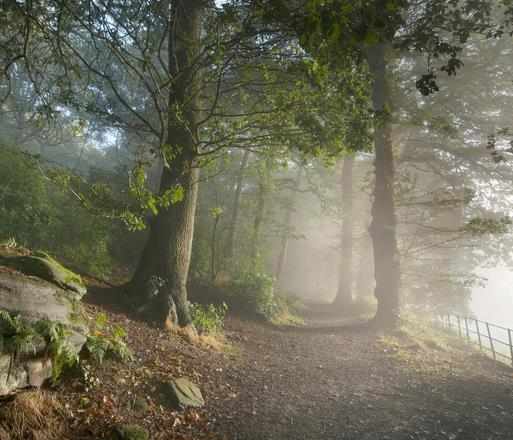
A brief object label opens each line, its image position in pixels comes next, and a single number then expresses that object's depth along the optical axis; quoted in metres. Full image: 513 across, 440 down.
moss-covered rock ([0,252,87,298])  4.85
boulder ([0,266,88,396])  3.37
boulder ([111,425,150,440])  3.40
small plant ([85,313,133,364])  4.37
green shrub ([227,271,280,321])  12.16
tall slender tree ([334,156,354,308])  20.56
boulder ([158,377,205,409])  4.44
